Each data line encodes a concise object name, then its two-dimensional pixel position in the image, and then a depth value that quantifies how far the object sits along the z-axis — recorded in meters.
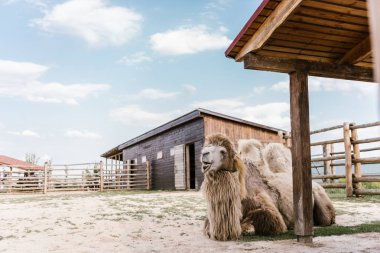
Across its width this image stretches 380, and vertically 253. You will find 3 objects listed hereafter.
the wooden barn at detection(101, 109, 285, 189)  17.45
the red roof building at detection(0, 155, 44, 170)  33.09
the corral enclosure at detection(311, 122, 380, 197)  10.41
